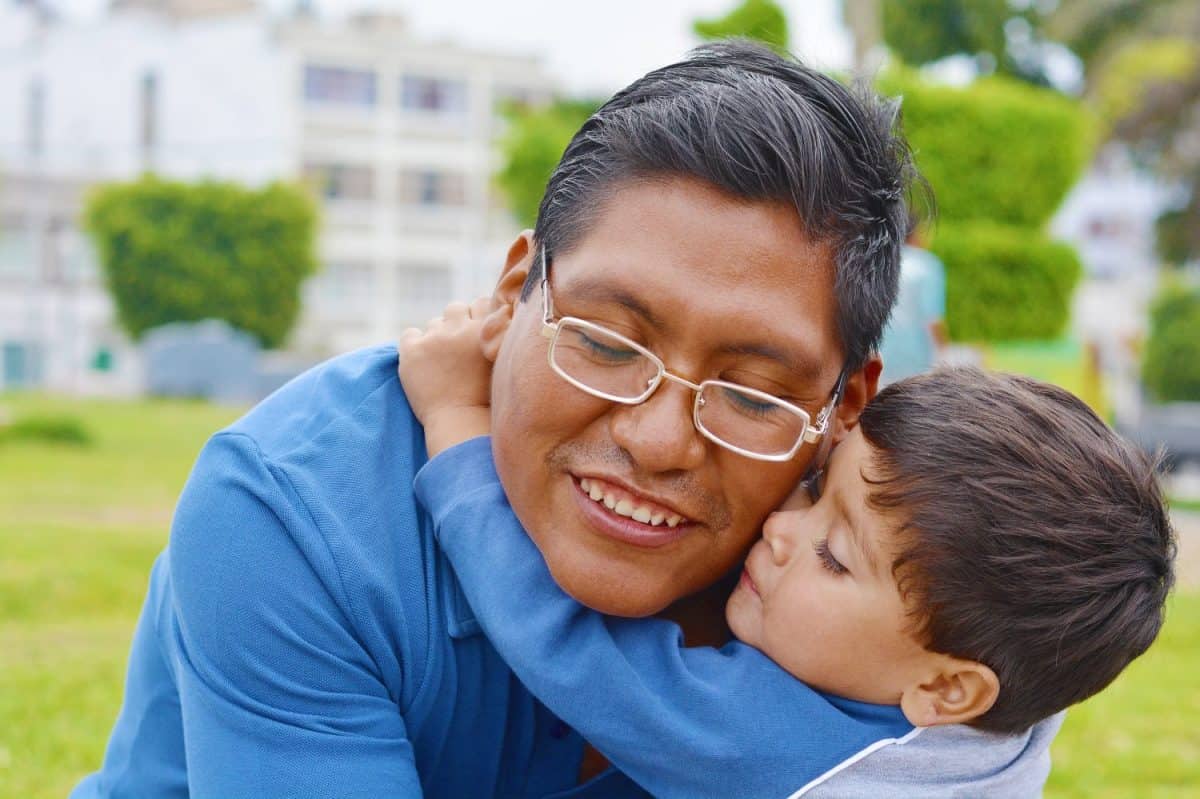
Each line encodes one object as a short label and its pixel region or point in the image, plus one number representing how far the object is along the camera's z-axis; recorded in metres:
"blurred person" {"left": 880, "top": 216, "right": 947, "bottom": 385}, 5.62
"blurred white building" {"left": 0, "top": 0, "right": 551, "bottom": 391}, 45.16
